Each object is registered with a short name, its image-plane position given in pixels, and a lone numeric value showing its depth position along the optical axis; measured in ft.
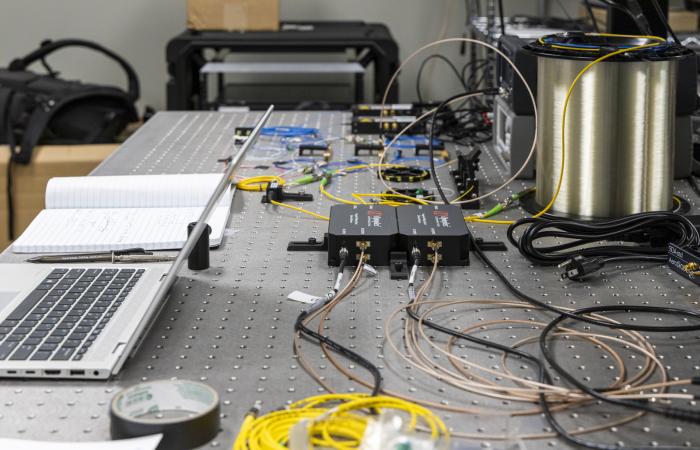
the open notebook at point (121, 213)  4.38
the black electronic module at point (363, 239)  4.10
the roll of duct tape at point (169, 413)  2.55
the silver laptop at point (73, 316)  3.02
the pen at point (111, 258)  4.12
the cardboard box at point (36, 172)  9.45
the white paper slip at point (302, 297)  3.71
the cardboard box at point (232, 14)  10.98
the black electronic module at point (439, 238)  4.11
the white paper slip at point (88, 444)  2.50
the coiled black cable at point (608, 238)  4.17
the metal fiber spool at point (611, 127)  4.46
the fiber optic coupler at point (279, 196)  5.28
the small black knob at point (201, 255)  4.06
